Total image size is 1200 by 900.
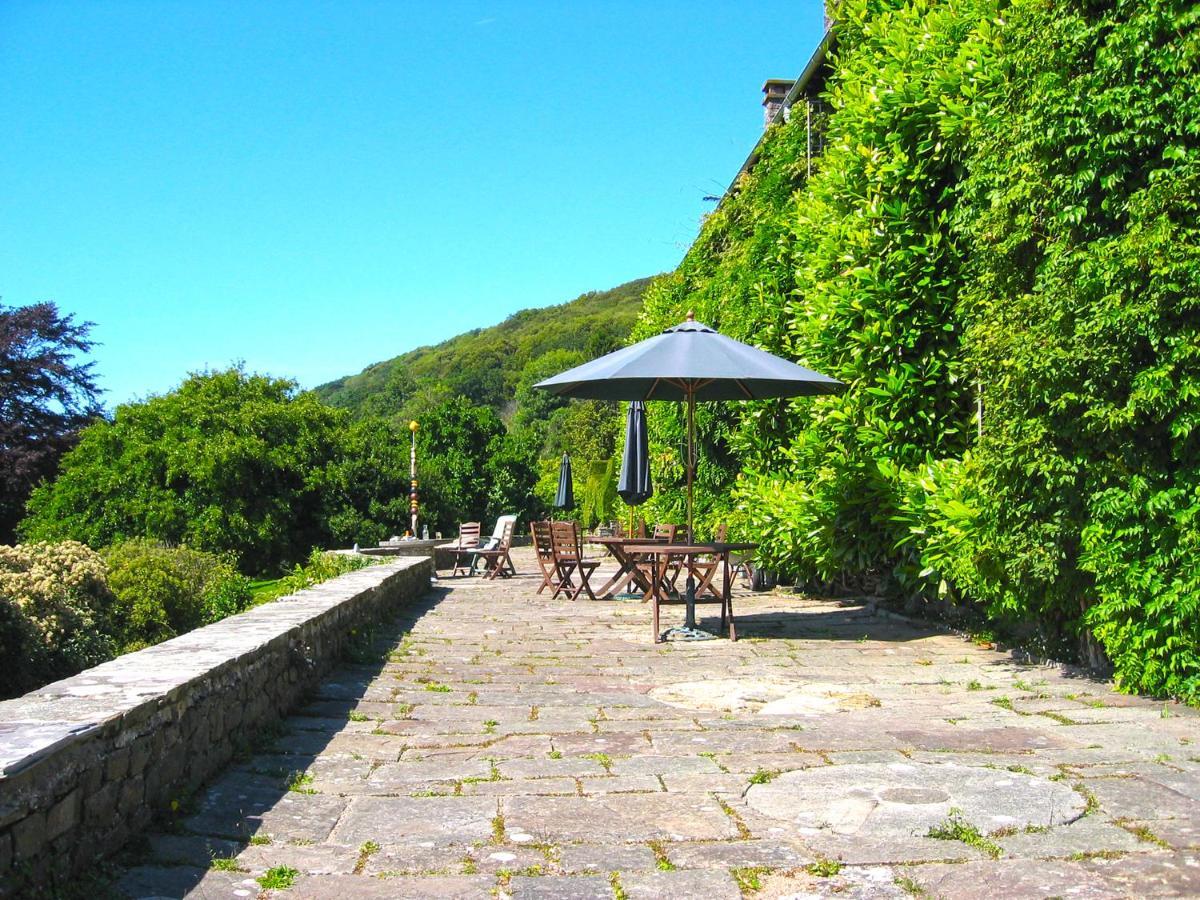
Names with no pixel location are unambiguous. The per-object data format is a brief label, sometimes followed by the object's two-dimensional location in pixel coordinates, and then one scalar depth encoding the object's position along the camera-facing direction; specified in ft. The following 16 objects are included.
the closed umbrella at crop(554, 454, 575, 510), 59.26
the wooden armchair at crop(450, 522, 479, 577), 59.88
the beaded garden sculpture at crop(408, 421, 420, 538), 77.87
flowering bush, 31.27
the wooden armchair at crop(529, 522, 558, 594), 42.34
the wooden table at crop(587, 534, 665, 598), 30.86
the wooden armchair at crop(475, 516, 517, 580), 55.42
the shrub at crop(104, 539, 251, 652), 42.22
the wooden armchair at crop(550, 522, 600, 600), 40.40
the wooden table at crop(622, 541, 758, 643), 26.99
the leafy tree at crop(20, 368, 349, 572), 83.56
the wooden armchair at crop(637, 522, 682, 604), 37.09
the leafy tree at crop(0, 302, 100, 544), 105.50
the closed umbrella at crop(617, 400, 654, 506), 38.93
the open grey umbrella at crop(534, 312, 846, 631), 25.70
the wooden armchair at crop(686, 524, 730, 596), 34.50
